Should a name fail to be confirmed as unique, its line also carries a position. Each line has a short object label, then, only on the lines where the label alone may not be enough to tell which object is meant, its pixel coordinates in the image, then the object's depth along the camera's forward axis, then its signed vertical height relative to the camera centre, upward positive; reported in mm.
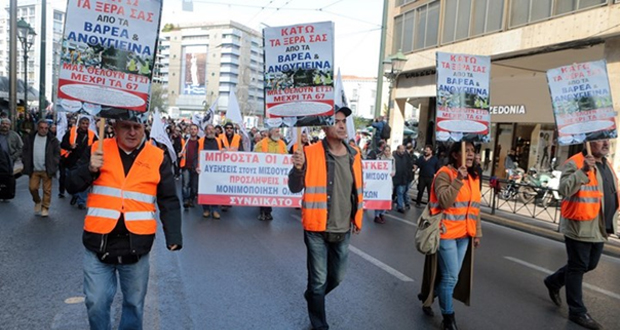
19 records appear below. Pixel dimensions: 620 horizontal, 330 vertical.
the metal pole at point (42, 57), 20673 +2603
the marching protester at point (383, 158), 10578 -589
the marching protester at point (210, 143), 10227 -303
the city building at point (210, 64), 138125 +18962
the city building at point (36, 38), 109812 +18520
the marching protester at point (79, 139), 10219 -389
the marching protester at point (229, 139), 10758 -189
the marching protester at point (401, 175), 12305 -845
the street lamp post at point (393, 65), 17078 +2640
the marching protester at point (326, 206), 4145 -591
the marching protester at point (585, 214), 4910 -627
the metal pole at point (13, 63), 16344 +1906
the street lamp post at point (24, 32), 19814 +3529
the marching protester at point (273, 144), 10555 -228
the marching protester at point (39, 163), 9258 -828
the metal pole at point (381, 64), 18625 +2866
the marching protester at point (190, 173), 10906 -988
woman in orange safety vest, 4402 -660
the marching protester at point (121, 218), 3148 -606
